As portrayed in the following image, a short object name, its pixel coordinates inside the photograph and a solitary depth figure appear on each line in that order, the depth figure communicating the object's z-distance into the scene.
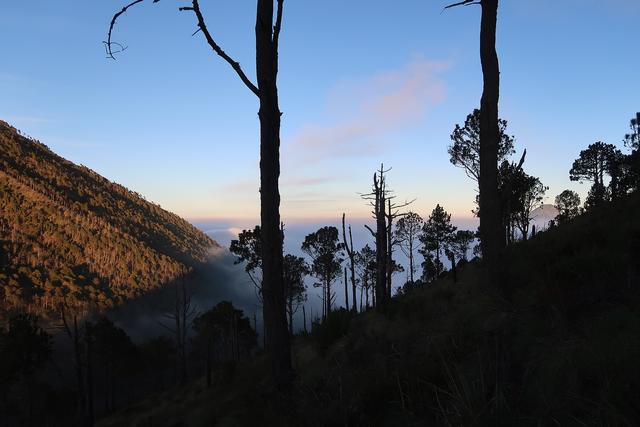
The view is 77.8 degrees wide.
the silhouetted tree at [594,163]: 38.59
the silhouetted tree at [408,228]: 50.78
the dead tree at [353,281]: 34.94
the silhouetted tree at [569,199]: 53.03
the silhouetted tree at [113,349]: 40.03
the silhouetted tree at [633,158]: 21.17
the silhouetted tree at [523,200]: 29.00
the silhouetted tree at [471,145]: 25.86
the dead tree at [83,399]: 25.55
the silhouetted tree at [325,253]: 44.56
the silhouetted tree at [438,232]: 45.75
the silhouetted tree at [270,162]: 4.91
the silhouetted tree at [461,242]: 47.16
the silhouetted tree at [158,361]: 51.63
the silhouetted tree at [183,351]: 36.38
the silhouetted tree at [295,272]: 43.70
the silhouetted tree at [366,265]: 50.16
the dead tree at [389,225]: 22.29
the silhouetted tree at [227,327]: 44.09
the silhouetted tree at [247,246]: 37.53
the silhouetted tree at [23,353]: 29.05
